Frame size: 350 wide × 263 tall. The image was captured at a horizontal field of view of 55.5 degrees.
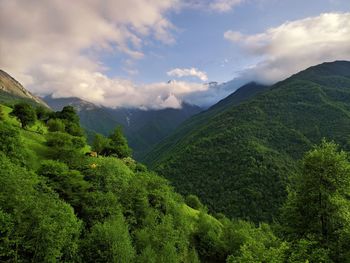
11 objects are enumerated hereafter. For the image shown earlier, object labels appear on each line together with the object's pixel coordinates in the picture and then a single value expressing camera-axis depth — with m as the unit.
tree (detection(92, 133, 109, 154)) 96.38
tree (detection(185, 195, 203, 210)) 132.25
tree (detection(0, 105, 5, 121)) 81.81
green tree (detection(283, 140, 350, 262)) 29.33
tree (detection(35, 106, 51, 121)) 105.94
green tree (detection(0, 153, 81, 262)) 37.88
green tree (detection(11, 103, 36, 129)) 84.38
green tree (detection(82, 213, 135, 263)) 47.59
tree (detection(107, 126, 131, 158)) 101.06
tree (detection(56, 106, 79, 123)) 104.38
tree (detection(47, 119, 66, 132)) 91.69
